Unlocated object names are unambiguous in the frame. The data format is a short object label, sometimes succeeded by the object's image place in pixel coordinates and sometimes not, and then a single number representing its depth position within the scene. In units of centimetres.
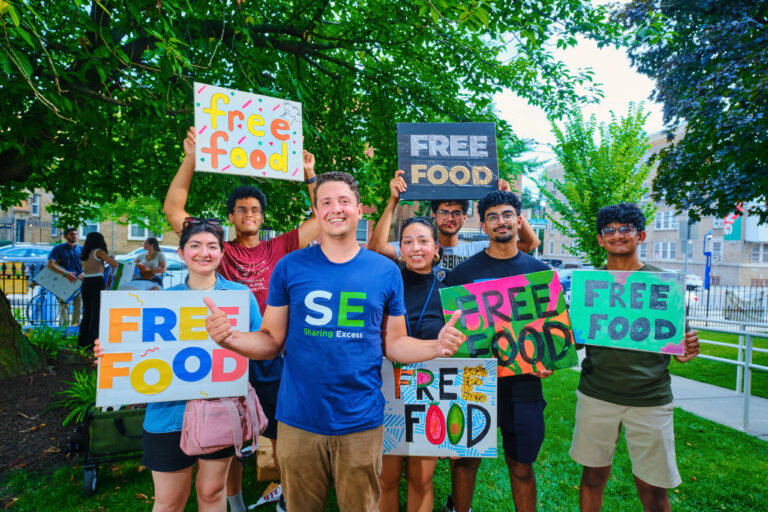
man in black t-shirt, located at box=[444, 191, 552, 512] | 283
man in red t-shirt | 304
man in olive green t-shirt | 277
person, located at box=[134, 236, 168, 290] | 921
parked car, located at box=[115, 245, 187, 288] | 1584
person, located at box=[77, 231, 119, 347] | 808
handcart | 365
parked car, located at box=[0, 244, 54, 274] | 1883
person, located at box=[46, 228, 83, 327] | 887
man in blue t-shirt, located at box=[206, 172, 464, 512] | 209
